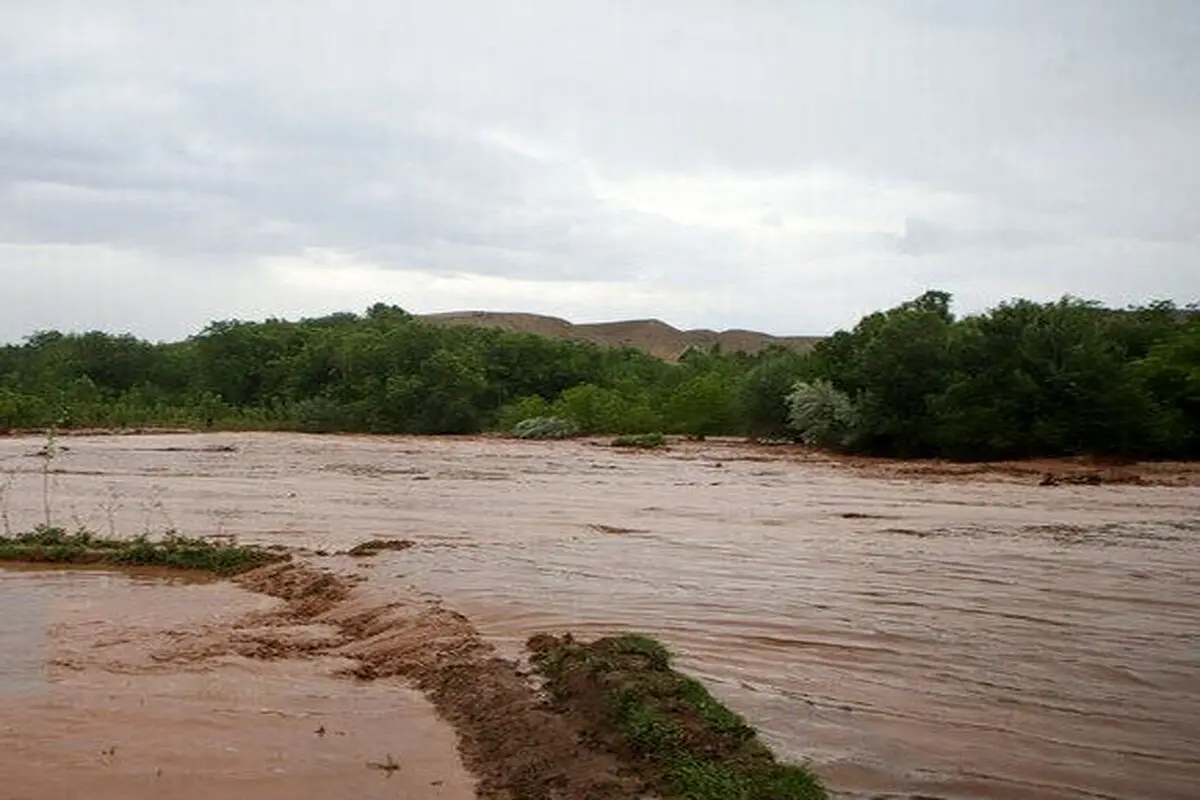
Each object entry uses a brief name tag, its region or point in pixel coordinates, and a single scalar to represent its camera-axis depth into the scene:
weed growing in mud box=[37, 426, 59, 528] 16.15
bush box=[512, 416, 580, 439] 50.62
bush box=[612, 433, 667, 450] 42.75
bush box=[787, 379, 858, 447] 37.53
